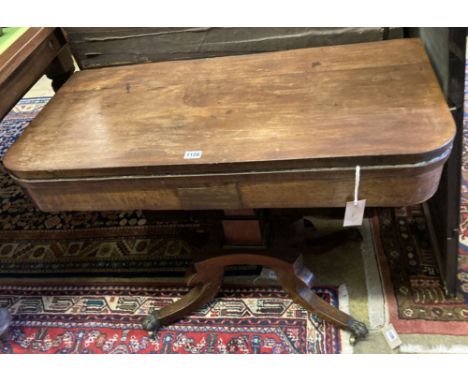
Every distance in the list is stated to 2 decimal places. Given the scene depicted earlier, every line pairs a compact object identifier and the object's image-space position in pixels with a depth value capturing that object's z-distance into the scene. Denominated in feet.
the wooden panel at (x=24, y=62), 3.78
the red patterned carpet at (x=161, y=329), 3.84
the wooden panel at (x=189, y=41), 4.02
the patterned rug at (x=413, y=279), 3.71
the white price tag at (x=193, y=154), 2.78
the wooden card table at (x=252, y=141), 2.66
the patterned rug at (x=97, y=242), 4.78
